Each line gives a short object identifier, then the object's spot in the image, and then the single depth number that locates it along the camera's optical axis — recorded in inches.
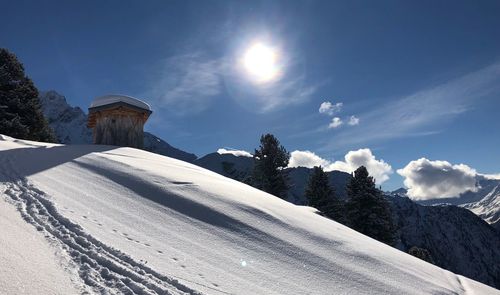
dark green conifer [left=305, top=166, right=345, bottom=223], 1102.4
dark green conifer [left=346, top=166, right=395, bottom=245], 943.7
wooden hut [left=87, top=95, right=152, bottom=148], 612.1
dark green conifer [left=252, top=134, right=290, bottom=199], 1115.3
